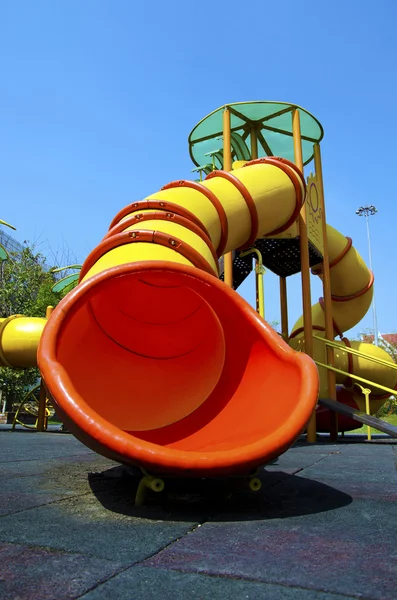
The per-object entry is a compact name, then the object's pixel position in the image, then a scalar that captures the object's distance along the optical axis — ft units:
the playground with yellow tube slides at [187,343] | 6.63
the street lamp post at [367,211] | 110.43
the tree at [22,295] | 56.65
